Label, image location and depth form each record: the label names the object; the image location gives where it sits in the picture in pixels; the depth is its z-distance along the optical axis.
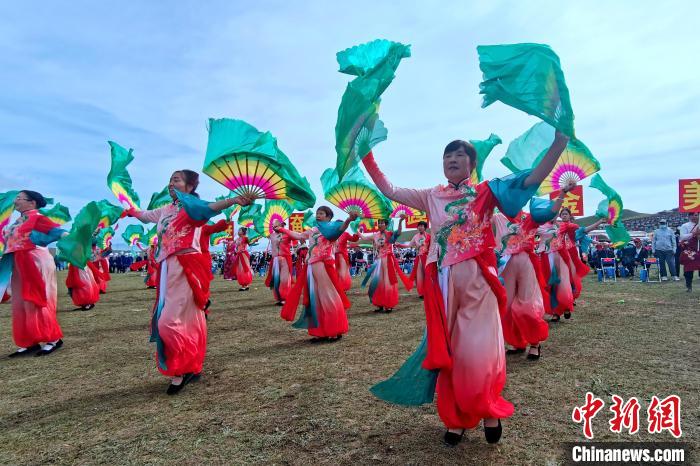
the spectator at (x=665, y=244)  13.59
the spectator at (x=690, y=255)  10.55
